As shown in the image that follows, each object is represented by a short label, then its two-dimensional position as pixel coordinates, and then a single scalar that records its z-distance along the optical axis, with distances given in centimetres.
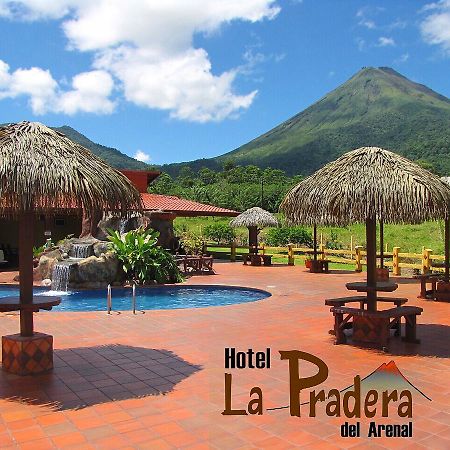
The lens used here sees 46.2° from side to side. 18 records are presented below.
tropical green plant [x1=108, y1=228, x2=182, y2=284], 1461
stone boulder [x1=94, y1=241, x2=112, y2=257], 1482
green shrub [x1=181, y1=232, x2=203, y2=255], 2006
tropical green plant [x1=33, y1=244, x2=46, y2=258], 1721
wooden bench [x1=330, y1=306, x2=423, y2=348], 688
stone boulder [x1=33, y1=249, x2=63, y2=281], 1495
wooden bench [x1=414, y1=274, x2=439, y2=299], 1152
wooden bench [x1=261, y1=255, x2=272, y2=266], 2027
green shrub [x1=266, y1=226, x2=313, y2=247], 2561
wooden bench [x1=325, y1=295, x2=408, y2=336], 742
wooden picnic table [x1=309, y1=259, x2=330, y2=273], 1750
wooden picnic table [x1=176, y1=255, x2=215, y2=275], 1717
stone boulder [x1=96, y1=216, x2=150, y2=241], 1794
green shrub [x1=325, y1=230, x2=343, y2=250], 2388
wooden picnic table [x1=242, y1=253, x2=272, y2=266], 2031
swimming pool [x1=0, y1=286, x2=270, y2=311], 1202
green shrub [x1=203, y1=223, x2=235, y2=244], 2909
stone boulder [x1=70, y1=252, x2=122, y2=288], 1396
